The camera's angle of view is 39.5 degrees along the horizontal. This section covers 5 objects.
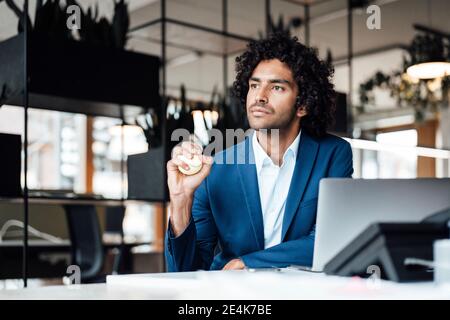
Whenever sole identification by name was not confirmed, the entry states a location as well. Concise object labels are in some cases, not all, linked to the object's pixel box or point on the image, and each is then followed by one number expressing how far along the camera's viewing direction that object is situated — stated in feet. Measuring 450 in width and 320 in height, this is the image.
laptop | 5.14
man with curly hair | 6.40
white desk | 3.85
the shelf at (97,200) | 12.05
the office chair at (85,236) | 14.78
